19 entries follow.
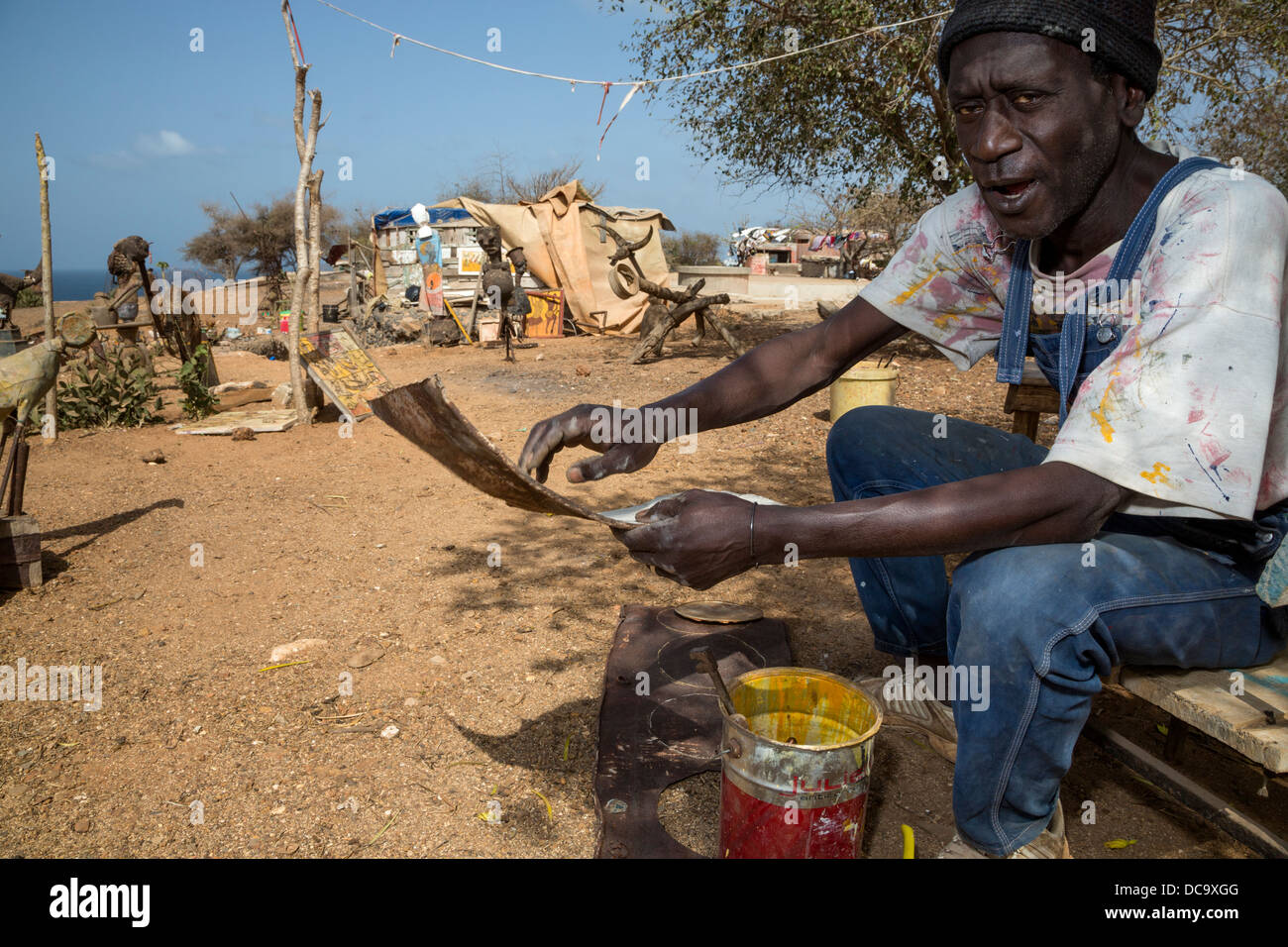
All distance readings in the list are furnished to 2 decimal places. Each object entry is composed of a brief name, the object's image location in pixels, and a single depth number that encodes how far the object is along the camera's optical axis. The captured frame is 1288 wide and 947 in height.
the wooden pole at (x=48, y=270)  5.70
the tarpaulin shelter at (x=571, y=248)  14.41
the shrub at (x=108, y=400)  6.73
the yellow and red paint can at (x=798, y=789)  1.60
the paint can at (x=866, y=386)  5.97
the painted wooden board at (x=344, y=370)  6.79
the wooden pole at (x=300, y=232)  6.55
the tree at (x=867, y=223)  19.92
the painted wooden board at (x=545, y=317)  13.86
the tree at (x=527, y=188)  27.30
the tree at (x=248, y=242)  27.88
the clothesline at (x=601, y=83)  6.84
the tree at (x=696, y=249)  33.62
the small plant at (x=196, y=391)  7.08
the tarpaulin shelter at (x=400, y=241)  15.51
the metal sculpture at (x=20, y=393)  3.51
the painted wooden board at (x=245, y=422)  6.66
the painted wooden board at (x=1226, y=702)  1.39
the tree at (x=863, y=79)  7.71
